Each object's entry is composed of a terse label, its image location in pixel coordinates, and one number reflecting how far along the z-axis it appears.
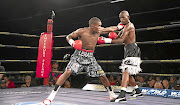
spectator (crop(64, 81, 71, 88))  4.20
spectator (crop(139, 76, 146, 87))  4.07
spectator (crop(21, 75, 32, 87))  4.14
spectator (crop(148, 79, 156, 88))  3.94
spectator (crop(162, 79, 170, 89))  3.59
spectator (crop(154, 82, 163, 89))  3.56
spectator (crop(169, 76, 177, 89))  3.90
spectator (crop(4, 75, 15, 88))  4.14
